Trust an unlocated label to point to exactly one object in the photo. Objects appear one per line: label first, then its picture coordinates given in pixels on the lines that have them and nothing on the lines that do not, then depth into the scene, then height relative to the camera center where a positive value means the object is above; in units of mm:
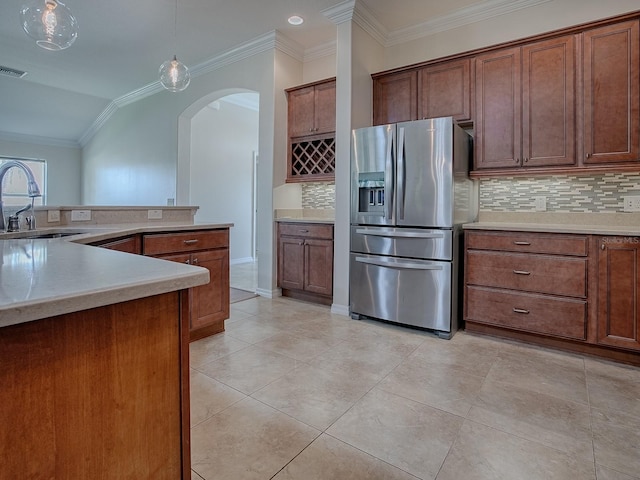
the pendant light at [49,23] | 2164 +1301
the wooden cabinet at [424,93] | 3178 +1319
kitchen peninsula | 657 -279
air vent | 5157 +2370
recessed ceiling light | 3688 +2212
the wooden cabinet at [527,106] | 2727 +1015
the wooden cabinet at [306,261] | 3764 -288
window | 6961 +1059
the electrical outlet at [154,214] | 3059 +171
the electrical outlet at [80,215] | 2615 +140
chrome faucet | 1936 +275
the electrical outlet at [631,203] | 2707 +228
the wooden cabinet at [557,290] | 2344 -397
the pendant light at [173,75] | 3055 +1355
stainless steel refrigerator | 2850 +128
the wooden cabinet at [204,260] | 2522 -198
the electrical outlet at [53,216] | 2475 +128
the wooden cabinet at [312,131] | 3906 +1148
